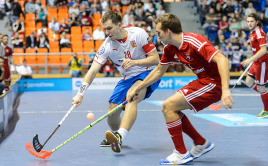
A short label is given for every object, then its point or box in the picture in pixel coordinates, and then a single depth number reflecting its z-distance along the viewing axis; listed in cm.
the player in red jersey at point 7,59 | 1279
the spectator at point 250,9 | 1892
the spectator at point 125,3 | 1907
